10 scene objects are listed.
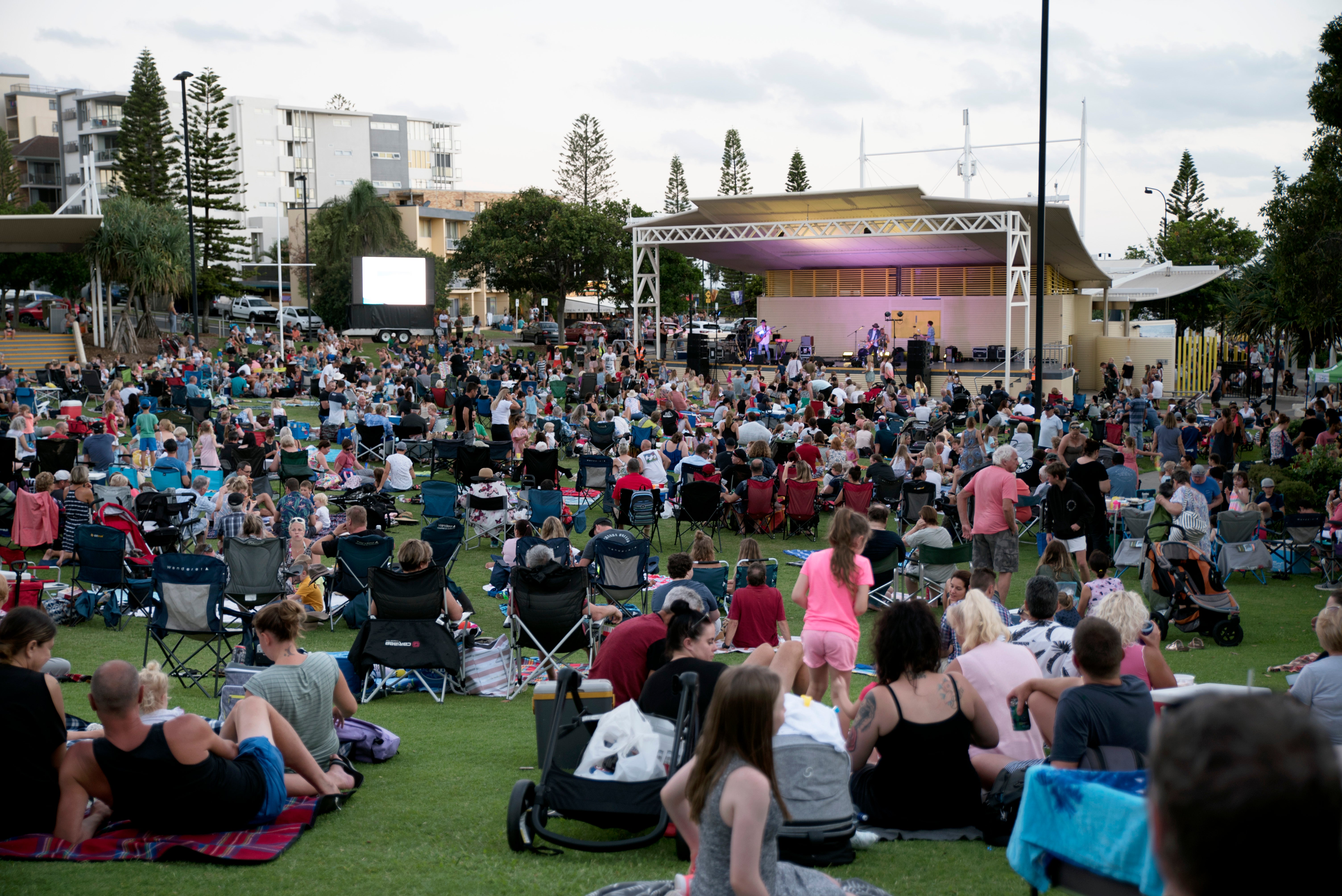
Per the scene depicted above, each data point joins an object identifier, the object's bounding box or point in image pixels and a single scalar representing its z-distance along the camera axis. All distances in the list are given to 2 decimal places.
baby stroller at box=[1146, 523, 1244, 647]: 8.55
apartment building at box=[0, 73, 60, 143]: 76.06
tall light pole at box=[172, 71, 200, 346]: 29.38
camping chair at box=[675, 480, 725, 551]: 12.20
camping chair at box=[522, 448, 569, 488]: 13.98
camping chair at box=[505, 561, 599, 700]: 7.18
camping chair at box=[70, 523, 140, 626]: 8.58
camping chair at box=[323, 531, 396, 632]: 8.33
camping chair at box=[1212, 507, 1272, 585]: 10.61
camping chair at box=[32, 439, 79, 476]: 13.32
